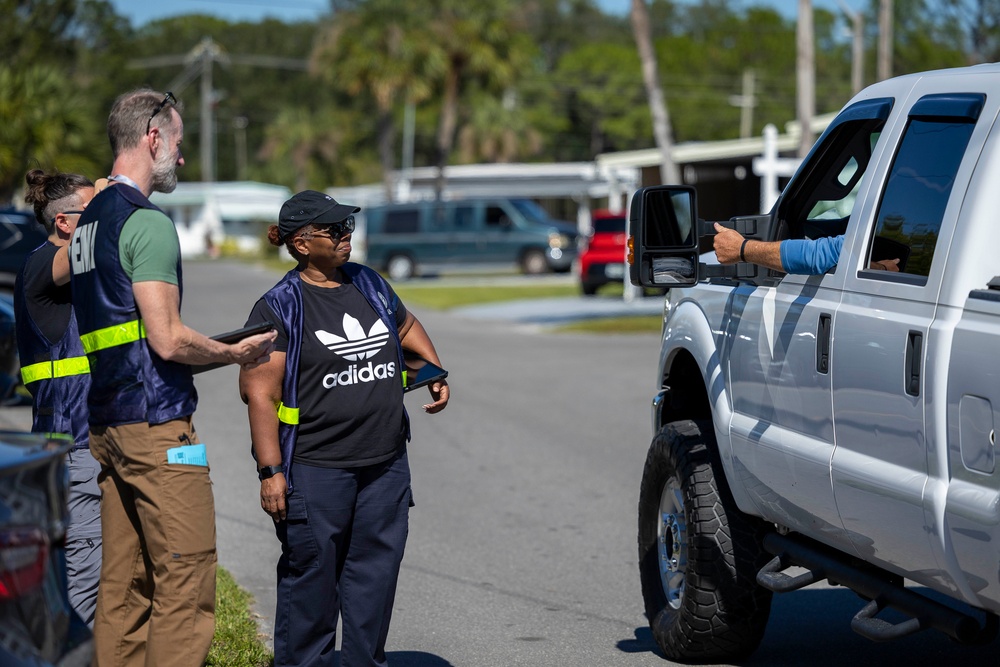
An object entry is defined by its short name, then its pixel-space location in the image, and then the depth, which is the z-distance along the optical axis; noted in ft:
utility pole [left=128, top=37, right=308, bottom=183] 230.89
